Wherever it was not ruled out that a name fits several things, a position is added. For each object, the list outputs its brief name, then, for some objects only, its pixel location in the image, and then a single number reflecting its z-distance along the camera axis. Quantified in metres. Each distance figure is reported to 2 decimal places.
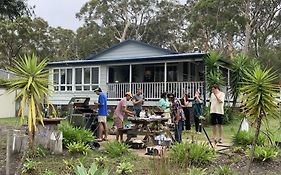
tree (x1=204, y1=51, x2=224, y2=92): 18.69
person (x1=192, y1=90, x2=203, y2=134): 14.73
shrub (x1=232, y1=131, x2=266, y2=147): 10.55
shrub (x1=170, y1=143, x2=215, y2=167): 7.97
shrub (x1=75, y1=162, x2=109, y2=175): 4.40
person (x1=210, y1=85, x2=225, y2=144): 11.21
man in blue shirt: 11.85
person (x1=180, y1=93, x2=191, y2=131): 15.37
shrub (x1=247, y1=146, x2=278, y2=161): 8.52
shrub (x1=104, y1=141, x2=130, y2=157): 9.11
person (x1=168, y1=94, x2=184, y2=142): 10.68
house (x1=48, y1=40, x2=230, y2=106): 21.58
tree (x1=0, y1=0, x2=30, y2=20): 14.02
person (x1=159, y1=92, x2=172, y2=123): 13.48
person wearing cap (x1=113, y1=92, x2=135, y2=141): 11.17
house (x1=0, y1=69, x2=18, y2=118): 25.20
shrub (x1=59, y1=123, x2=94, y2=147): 9.76
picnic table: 10.80
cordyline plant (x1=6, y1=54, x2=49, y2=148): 6.40
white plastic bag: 11.88
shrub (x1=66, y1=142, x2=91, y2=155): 9.12
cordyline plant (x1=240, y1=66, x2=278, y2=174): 6.26
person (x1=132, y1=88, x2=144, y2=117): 14.97
